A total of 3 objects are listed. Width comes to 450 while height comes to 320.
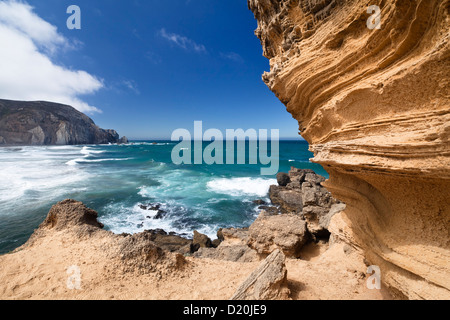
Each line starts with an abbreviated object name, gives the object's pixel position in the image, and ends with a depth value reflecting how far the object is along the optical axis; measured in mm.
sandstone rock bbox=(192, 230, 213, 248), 10347
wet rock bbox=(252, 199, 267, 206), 18081
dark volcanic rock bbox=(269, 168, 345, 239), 7855
